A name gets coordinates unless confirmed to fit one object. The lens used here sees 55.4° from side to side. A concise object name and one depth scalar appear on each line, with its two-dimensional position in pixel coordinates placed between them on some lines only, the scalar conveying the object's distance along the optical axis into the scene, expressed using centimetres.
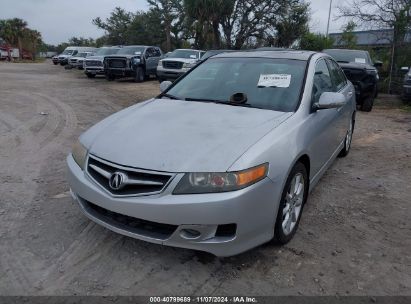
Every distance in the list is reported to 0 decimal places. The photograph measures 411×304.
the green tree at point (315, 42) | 2420
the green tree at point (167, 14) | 3979
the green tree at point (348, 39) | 2047
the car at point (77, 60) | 2661
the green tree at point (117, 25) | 5362
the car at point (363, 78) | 980
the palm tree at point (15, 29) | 5844
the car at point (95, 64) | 1931
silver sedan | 262
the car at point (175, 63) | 1658
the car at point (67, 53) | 3288
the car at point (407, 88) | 1092
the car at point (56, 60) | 3578
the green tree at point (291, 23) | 2816
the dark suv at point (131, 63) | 1775
